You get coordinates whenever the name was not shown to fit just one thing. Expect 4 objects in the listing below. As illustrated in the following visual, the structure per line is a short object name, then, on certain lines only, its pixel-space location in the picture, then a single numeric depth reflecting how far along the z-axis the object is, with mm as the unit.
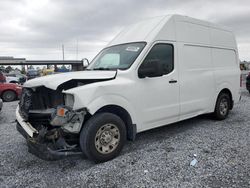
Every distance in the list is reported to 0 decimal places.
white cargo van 3160
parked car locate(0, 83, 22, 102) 10930
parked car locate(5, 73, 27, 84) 18483
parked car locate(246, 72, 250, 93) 10188
